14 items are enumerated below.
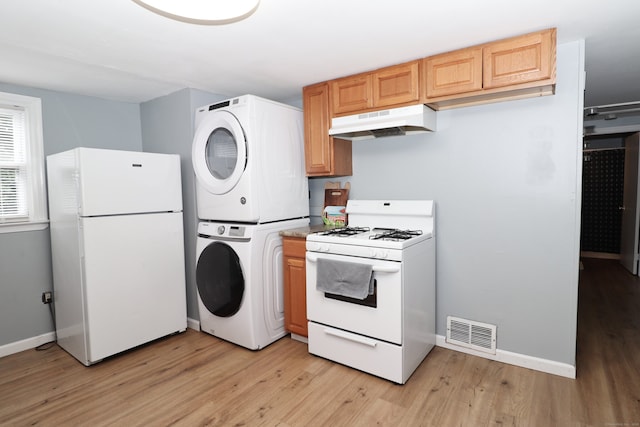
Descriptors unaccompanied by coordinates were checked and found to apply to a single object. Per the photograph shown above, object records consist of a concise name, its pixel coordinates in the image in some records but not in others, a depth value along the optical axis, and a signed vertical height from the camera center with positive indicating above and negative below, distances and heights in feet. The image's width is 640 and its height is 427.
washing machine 8.86 -2.16
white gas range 7.21 -2.11
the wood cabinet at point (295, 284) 9.14 -2.30
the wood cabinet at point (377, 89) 8.03 +2.62
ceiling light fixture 4.17 +2.31
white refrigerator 8.27 -1.23
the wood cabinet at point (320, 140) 9.54 +1.58
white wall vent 8.33 -3.39
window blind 9.07 +0.95
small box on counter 10.34 -0.56
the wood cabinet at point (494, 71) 6.56 +2.48
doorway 18.16 -0.14
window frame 9.39 +0.90
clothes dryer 8.70 +1.00
